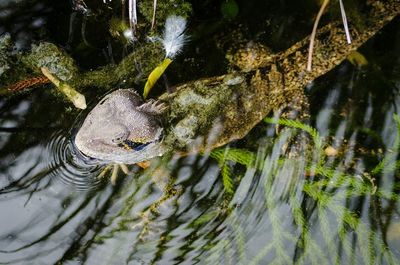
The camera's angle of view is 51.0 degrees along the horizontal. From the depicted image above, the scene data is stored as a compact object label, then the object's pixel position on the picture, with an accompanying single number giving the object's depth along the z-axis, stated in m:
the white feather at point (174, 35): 2.97
